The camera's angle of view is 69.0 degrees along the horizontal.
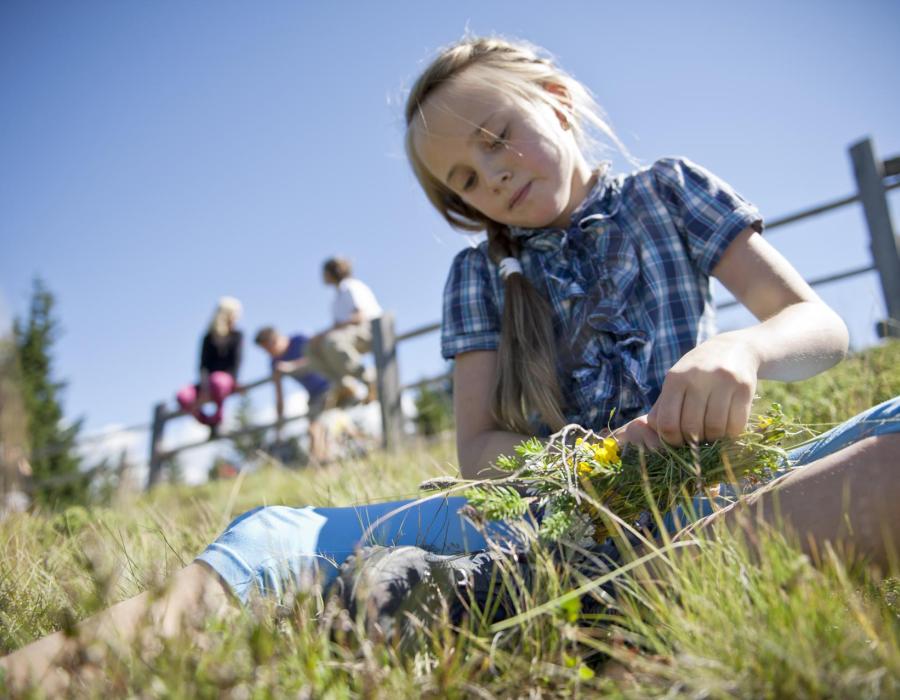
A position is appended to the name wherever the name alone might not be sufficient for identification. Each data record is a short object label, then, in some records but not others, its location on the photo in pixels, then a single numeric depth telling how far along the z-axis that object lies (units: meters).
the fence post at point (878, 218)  3.71
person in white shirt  5.86
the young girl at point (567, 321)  0.94
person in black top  7.07
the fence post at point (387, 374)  5.30
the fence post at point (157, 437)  7.87
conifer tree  16.08
